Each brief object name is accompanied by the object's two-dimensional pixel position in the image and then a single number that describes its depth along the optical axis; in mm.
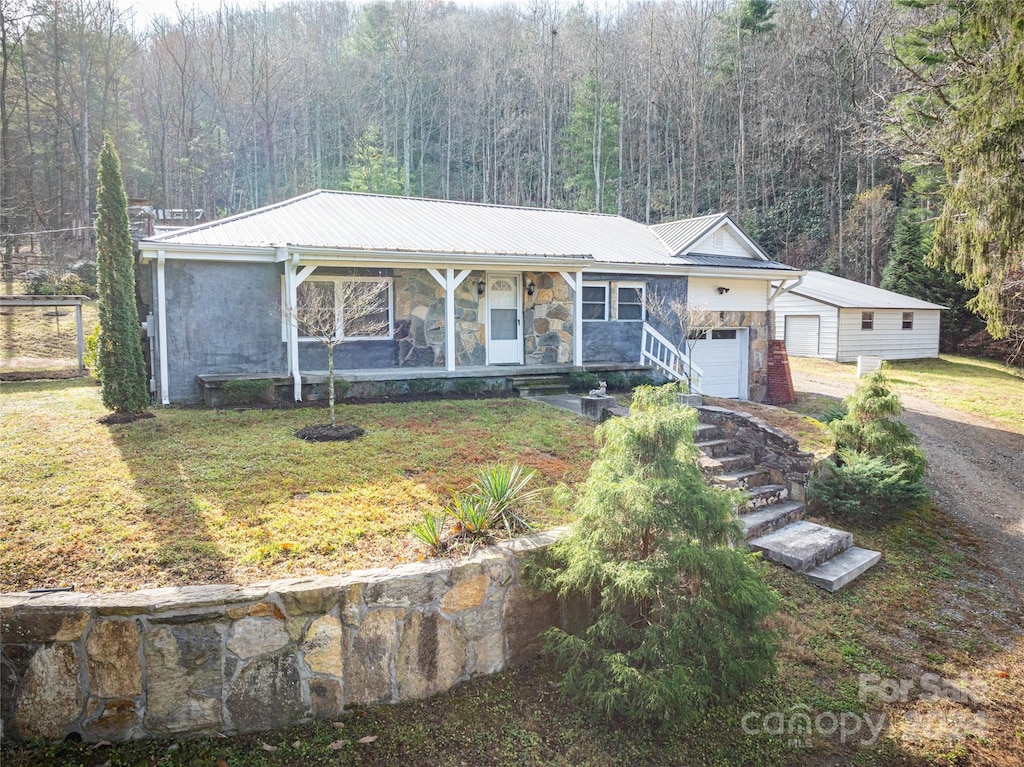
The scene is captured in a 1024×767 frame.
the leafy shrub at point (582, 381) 11000
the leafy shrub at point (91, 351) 11667
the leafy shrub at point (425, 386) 9945
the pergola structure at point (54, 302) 12977
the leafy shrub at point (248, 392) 8672
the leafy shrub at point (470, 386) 10227
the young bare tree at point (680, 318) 12133
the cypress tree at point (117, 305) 7449
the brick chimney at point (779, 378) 14094
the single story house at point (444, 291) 9078
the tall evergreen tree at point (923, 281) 22906
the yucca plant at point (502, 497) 4090
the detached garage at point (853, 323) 20391
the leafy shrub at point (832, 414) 10886
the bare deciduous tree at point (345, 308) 8469
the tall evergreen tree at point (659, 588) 3107
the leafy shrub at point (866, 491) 6711
